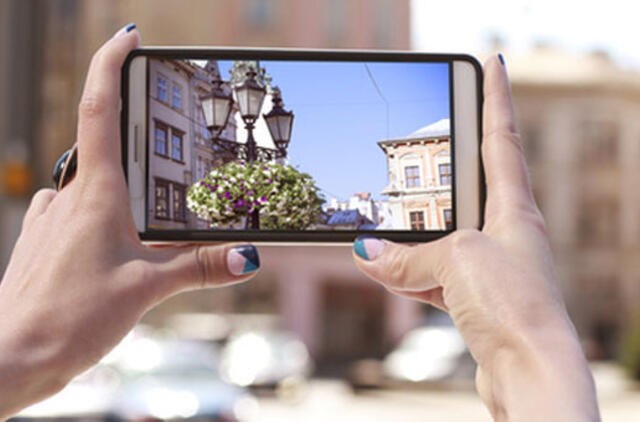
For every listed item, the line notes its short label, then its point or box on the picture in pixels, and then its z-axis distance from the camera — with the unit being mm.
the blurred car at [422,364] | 20578
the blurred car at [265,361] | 19875
